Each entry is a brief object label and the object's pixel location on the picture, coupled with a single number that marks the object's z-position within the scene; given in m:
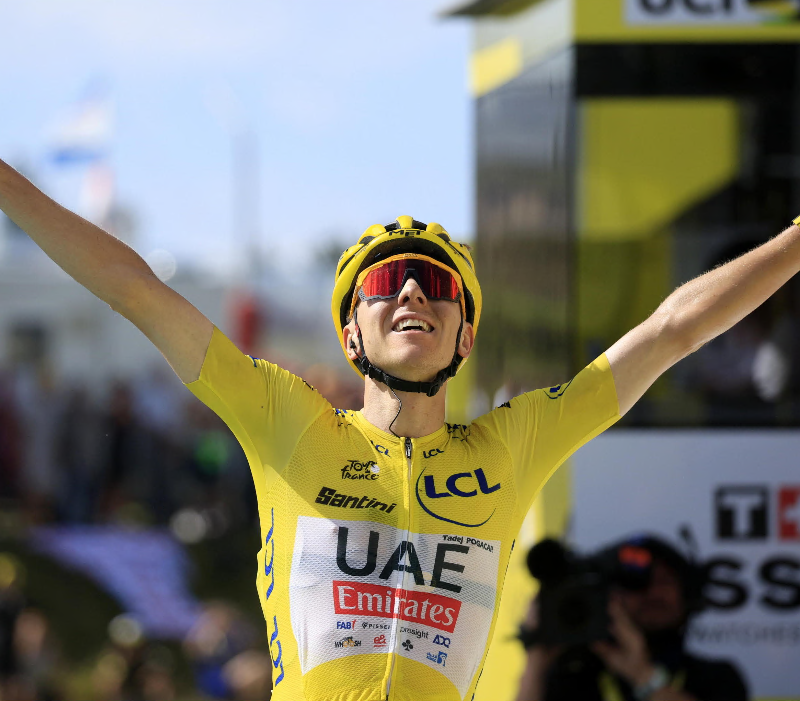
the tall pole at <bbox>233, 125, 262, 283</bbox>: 59.56
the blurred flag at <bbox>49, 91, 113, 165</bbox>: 36.53
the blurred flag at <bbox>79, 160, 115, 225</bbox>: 36.56
